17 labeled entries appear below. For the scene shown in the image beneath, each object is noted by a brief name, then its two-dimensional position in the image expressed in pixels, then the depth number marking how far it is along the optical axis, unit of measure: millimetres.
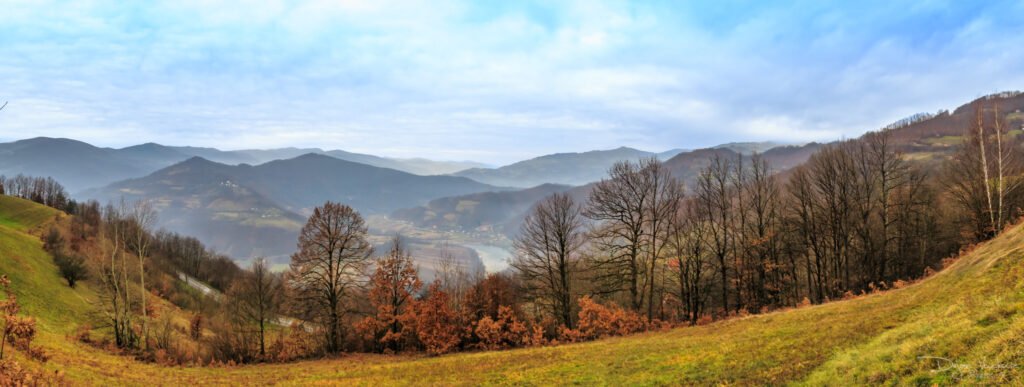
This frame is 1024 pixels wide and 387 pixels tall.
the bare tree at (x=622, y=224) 42184
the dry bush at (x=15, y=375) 13279
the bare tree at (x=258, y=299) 50562
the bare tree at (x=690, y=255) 43250
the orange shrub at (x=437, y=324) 40250
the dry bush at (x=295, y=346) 40312
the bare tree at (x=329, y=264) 43688
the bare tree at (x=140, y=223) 45094
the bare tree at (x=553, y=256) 45250
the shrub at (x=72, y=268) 59100
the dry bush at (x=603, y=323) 37750
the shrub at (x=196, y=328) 56275
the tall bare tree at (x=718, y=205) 45500
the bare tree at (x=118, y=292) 41656
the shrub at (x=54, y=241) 67588
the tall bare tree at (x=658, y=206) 43469
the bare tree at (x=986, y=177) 41625
